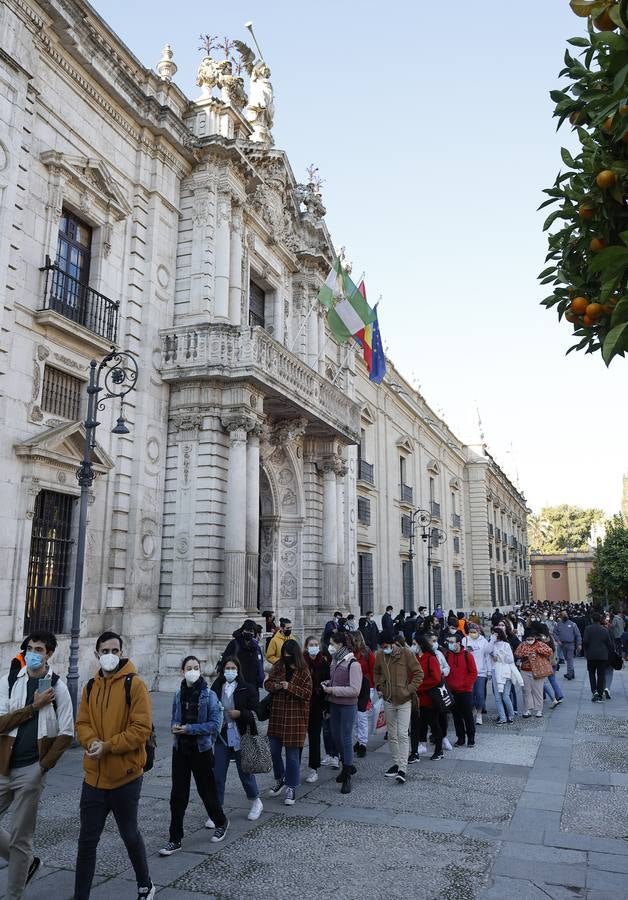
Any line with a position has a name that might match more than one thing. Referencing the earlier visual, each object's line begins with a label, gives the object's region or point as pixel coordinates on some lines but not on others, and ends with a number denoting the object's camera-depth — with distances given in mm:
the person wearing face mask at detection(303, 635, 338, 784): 8180
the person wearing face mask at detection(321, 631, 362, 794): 7566
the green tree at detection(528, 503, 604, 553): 95375
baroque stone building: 12164
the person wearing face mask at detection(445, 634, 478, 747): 9641
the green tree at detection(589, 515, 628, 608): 46969
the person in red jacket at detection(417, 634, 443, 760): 8852
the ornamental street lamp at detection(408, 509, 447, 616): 33206
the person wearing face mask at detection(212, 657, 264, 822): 6324
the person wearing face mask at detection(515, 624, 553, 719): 12000
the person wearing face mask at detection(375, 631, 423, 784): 7969
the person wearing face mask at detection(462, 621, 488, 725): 11297
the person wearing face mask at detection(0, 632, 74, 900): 4559
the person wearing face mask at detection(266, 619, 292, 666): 11578
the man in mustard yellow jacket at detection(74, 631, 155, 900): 4570
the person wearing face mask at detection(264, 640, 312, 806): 6977
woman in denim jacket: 5641
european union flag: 21500
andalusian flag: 19219
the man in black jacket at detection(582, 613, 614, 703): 13477
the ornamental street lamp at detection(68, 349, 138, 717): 9414
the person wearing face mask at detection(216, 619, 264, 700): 8898
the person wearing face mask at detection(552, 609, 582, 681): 17172
